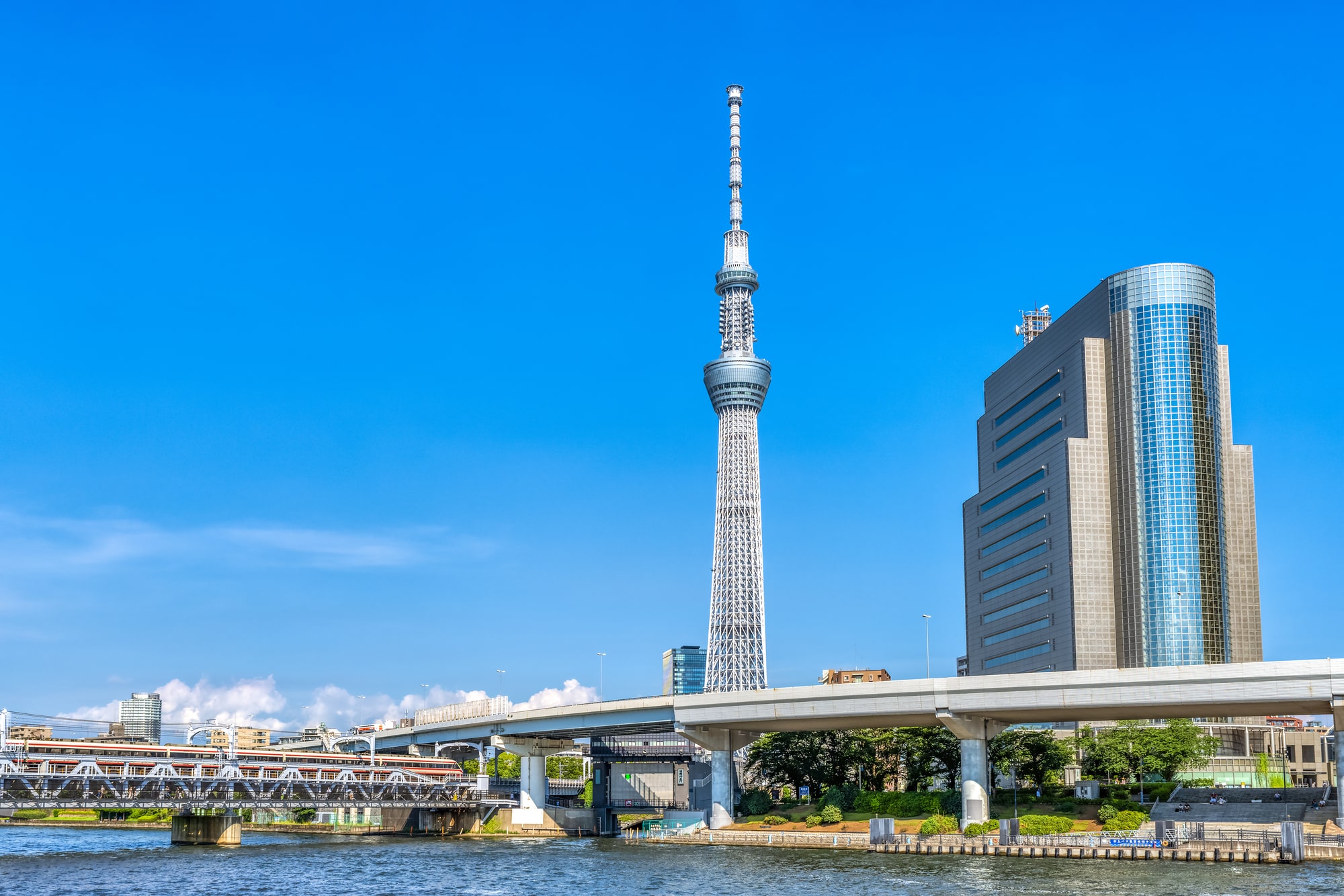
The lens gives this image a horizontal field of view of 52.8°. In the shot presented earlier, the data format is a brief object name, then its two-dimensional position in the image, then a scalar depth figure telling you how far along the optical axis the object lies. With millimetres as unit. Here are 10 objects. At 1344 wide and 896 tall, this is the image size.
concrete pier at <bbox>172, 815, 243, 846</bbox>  136875
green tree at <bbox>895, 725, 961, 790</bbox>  134500
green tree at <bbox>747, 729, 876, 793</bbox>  139125
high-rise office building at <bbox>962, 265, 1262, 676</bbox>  179125
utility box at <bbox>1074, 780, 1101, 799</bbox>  132500
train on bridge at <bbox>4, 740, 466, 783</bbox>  130750
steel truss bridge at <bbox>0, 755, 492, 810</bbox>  122812
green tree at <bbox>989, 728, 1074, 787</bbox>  129375
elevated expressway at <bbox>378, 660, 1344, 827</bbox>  103375
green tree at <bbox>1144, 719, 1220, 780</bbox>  132875
